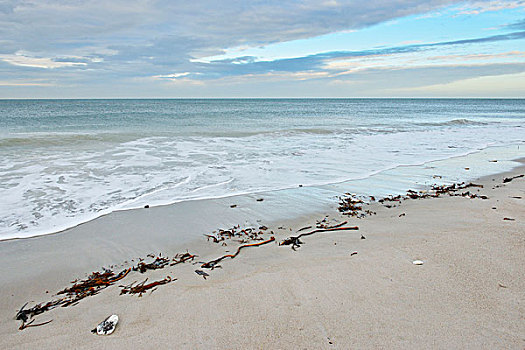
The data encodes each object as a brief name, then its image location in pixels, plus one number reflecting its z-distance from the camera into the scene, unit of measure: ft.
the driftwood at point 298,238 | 13.09
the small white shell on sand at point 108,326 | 7.80
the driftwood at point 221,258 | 11.50
